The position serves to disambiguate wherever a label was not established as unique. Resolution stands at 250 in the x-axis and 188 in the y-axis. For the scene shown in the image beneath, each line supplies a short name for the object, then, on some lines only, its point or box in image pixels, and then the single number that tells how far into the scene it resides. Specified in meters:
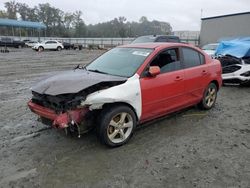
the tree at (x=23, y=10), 64.26
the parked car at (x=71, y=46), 29.46
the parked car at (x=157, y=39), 10.25
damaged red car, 2.82
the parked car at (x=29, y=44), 31.05
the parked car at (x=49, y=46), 25.49
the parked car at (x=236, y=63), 6.29
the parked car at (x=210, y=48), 11.55
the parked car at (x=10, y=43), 27.60
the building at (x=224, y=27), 23.05
